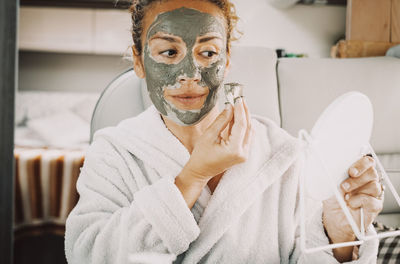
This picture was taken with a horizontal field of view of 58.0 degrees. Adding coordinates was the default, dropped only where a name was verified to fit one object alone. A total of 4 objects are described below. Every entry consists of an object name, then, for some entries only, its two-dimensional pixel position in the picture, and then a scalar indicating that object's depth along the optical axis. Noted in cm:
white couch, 64
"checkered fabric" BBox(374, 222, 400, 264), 63
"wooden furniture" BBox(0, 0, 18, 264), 47
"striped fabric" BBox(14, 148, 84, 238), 109
